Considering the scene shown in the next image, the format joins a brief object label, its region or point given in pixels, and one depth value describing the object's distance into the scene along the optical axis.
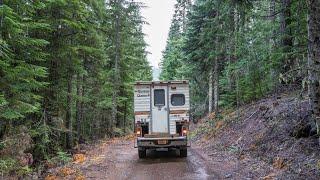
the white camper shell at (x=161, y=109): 16.67
